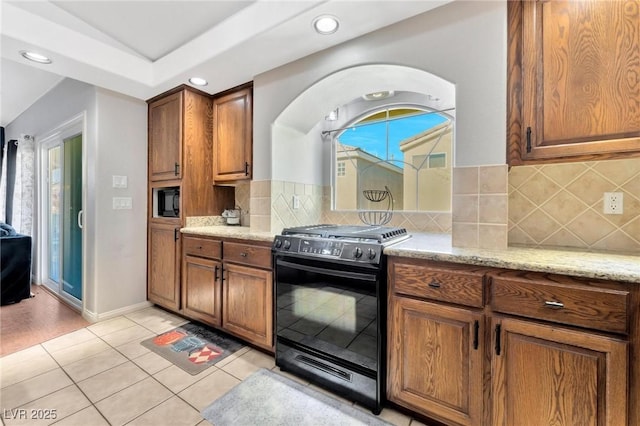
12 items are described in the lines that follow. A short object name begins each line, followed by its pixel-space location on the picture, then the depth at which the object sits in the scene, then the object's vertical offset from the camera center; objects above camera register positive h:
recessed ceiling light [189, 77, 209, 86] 2.51 +1.21
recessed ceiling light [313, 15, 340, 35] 1.71 +1.20
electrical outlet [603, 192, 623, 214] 1.48 +0.05
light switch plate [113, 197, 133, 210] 2.83 +0.09
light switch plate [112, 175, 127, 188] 2.82 +0.31
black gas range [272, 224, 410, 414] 1.53 -0.59
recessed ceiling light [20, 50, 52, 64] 2.05 +1.18
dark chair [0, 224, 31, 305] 3.19 -0.67
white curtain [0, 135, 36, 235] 3.90 +0.38
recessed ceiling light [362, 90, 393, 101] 2.53 +1.09
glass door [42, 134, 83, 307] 3.16 -0.06
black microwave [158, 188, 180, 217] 2.87 +0.10
